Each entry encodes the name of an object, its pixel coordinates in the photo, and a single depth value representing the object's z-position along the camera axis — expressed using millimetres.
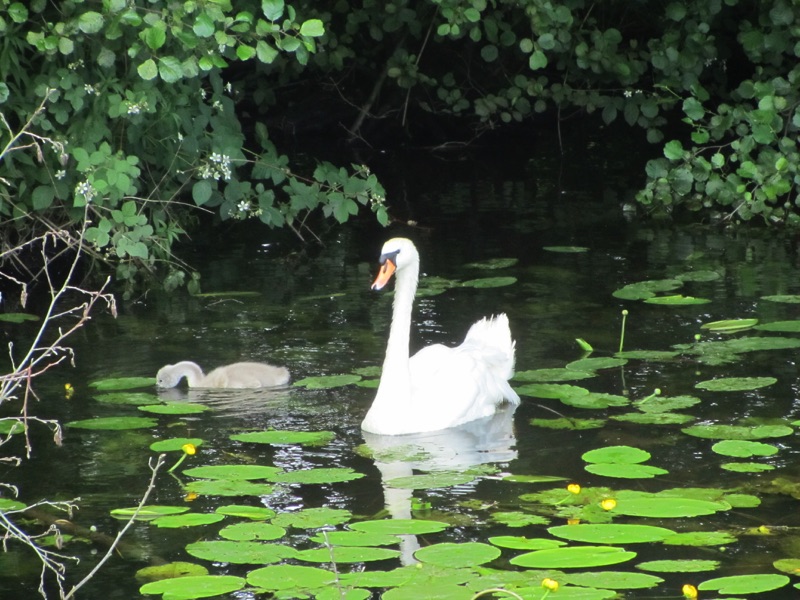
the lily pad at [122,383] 15035
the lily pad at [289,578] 9156
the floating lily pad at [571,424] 13305
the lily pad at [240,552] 9766
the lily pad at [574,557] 9352
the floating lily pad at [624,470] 11641
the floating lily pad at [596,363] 15164
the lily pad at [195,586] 9141
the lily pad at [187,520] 10734
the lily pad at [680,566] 9531
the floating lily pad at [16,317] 18061
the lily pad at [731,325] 16750
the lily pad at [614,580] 9055
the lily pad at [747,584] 8966
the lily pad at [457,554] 9508
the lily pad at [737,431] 12758
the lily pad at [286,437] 12937
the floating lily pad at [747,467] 11844
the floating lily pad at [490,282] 19609
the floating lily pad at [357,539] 10023
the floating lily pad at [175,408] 14000
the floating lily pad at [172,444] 12672
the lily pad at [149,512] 10992
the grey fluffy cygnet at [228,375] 14883
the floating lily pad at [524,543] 9867
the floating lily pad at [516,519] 10609
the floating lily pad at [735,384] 14289
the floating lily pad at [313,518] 10609
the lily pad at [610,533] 9945
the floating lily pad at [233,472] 11836
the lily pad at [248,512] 10820
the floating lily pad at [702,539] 10086
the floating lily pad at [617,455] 12023
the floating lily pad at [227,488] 11437
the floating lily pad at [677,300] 18000
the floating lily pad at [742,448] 12250
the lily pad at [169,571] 9727
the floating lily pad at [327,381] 14844
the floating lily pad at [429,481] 11641
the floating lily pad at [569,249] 22186
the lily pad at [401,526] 10250
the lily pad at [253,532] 10266
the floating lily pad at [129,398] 14445
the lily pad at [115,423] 13547
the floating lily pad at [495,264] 21203
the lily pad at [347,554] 9633
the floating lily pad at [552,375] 14883
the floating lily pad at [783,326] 16359
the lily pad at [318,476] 11727
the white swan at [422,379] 13398
